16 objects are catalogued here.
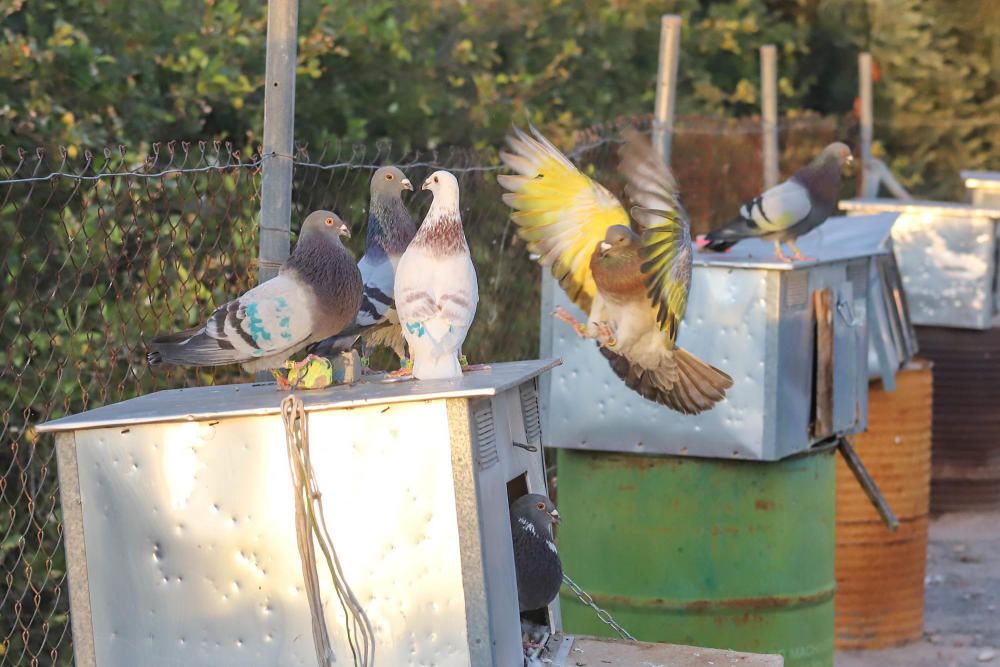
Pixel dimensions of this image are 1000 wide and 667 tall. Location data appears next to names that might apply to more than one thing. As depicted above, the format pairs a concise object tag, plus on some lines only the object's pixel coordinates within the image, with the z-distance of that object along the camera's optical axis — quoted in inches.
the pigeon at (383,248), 223.6
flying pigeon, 249.0
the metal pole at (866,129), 736.3
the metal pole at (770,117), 565.7
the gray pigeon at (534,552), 224.4
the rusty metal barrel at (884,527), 448.1
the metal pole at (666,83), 435.5
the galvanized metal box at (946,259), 588.7
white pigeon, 199.6
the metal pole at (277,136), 243.4
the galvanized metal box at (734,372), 329.2
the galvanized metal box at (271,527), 181.6
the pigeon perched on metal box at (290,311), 198.8
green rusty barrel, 343.9
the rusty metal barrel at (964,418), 590.9
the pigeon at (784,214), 359.3
